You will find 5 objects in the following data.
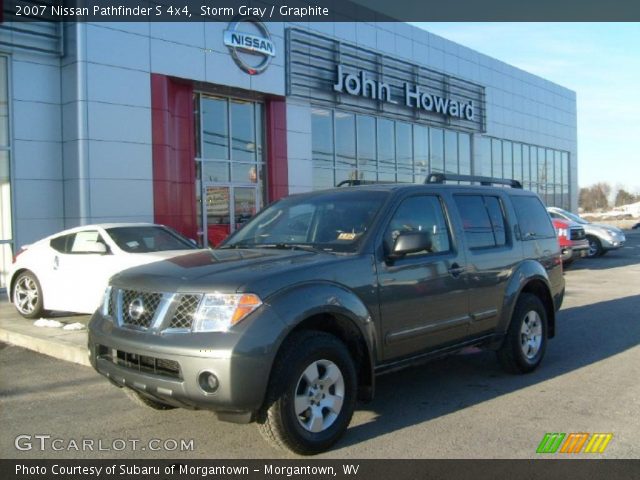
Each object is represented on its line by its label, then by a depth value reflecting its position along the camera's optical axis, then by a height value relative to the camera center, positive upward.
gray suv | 3.89 -0.60
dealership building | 13.45 +2.97
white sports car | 8.52 -0.49
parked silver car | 20.12 -0.62
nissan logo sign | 16.45 +4.83
